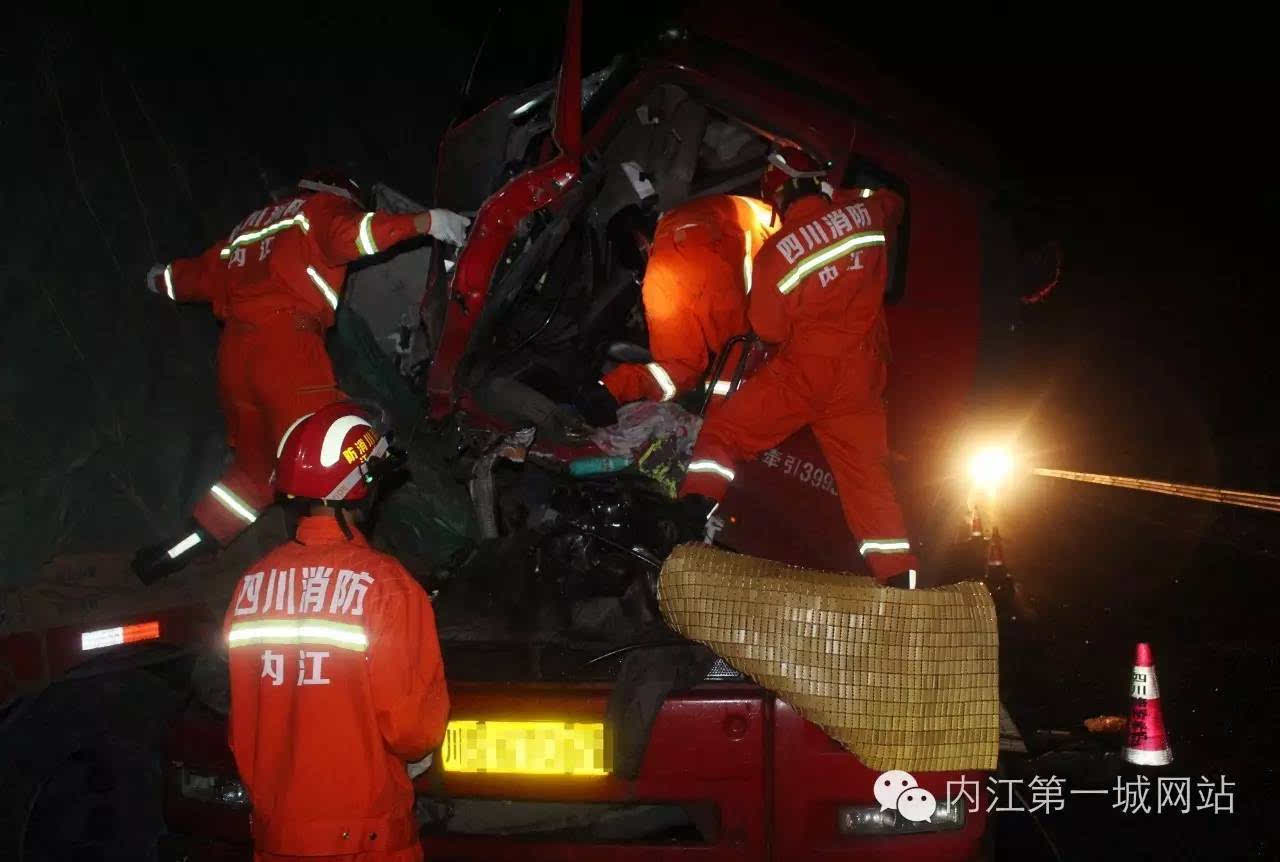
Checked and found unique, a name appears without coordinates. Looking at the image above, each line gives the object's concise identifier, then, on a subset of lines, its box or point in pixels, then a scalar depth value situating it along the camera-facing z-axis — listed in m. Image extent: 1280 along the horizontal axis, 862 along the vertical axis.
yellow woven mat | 2.45
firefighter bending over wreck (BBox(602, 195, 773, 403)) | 4.71
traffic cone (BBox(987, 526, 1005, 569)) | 6.38
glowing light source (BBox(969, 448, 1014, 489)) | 4.24
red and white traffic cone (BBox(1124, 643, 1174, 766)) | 3.72
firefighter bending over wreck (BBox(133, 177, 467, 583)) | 4.55
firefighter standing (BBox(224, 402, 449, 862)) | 2.45
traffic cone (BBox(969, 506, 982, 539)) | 6.41
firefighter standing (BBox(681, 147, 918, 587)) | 3.97
